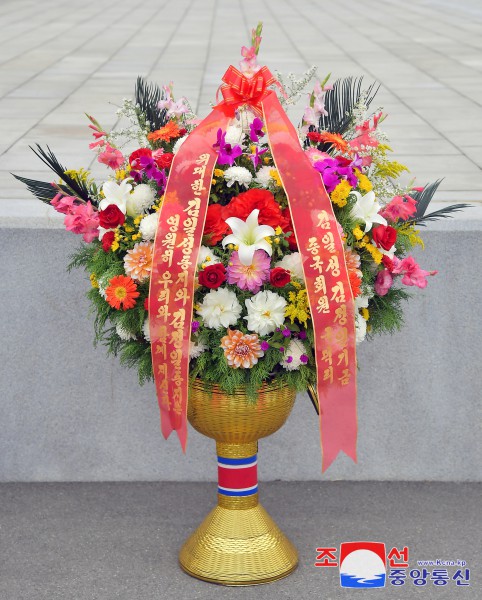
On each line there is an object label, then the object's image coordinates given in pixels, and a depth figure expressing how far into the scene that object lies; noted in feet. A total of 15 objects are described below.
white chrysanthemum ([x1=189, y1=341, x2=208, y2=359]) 13.25
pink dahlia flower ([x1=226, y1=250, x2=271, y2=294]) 12.78
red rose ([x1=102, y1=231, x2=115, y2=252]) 13.33
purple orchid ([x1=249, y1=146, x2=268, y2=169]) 13.47
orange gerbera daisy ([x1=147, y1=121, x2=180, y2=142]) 14.02
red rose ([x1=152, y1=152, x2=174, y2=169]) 13.64
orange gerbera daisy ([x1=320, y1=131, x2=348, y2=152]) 13.89
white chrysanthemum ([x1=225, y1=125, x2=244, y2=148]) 13.62
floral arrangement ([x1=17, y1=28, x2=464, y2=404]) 12.92
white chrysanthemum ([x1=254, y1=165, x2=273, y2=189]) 13.42
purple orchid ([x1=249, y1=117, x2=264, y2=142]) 13.57
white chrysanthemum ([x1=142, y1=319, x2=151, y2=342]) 13.48
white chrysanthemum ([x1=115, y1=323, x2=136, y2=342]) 13.66
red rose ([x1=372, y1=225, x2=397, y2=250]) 13.23
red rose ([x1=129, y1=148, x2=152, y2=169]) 13.67
